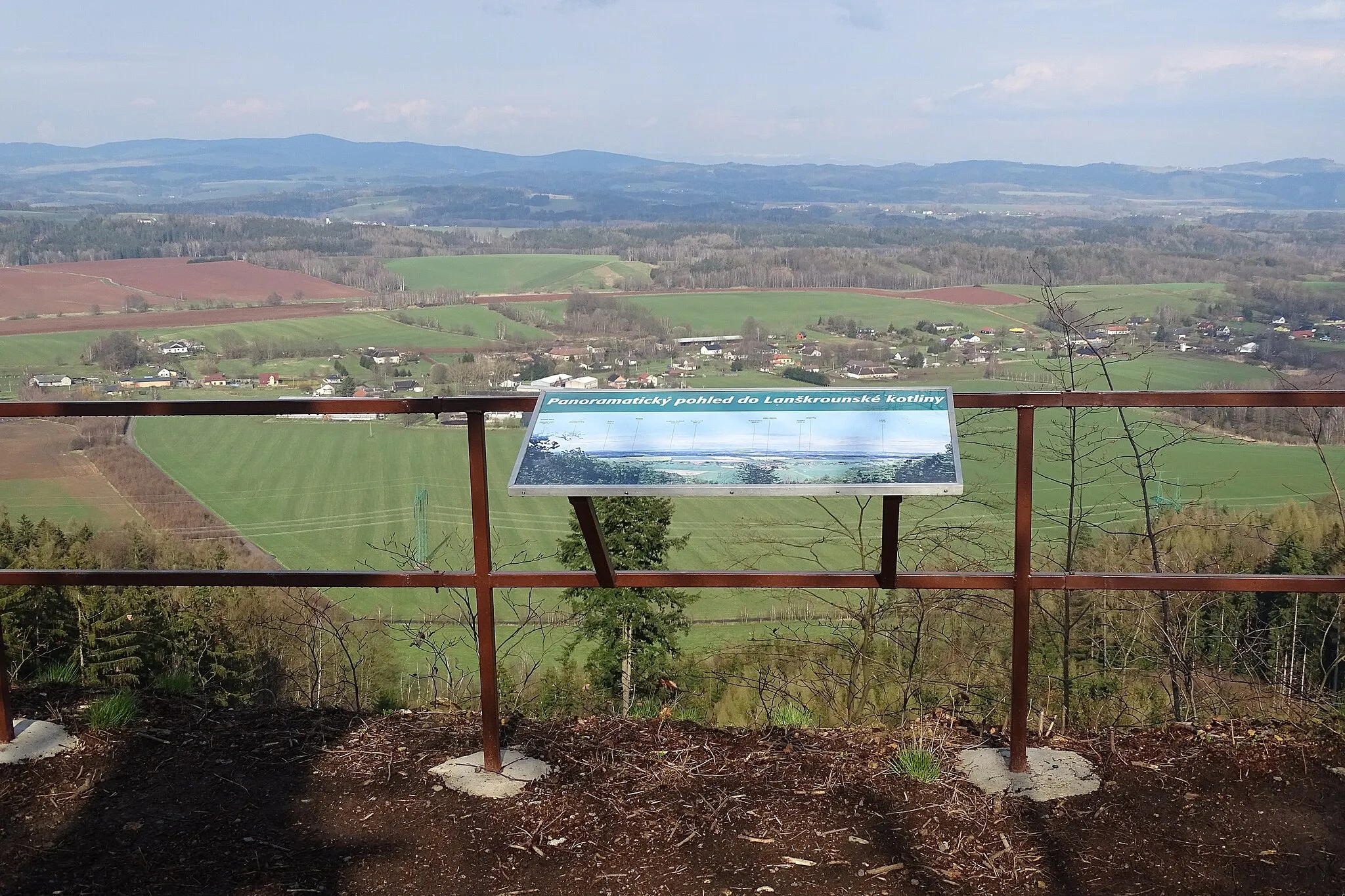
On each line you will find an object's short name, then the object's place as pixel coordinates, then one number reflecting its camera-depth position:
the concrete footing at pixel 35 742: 3.86
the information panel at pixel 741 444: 2.86
